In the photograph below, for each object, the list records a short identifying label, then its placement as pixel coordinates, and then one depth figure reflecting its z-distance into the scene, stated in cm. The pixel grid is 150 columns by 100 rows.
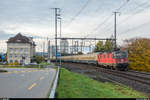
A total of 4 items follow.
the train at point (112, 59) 2882
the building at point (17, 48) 7944
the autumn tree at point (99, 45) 6910
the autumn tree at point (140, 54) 3470
